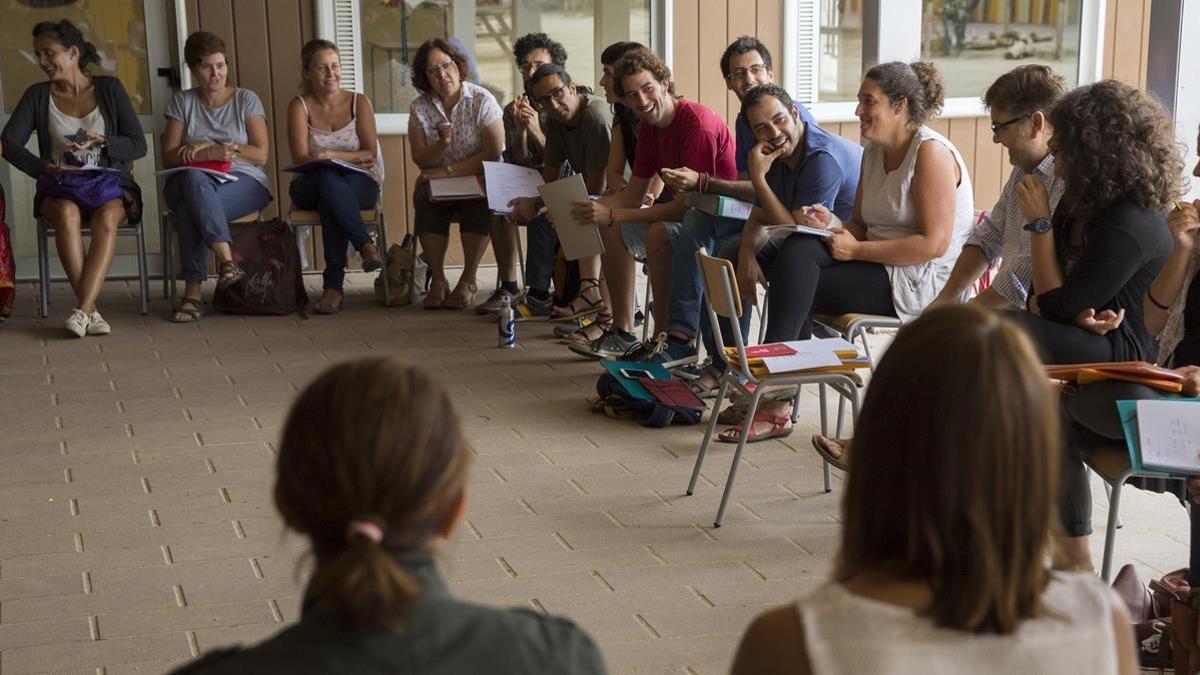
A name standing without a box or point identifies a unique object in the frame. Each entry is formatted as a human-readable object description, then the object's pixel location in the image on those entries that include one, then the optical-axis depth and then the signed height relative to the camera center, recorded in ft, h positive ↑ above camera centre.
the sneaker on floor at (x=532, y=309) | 20.04 -4.07
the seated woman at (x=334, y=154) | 20.77 -1.82
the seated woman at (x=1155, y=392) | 8.70 -2.34
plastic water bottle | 18.04 -3.89
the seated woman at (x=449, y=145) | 20.75 -1.69
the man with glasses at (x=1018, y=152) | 11.76 -1.10
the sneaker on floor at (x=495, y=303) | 20.29 -4.06
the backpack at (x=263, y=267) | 20.53 -3.47
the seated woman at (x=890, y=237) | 13.32 -2.08
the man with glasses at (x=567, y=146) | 18.40 -1.58
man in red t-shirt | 16.15 -1.68
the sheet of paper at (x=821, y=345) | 11.56 -2.70
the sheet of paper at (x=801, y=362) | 11.23 -2.76
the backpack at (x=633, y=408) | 14.24 -4.00
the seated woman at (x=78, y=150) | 19.65 -1.60
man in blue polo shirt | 14.33 -1.52
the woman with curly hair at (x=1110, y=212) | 9.71 -1.35
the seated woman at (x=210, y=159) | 20.20 -1.83
